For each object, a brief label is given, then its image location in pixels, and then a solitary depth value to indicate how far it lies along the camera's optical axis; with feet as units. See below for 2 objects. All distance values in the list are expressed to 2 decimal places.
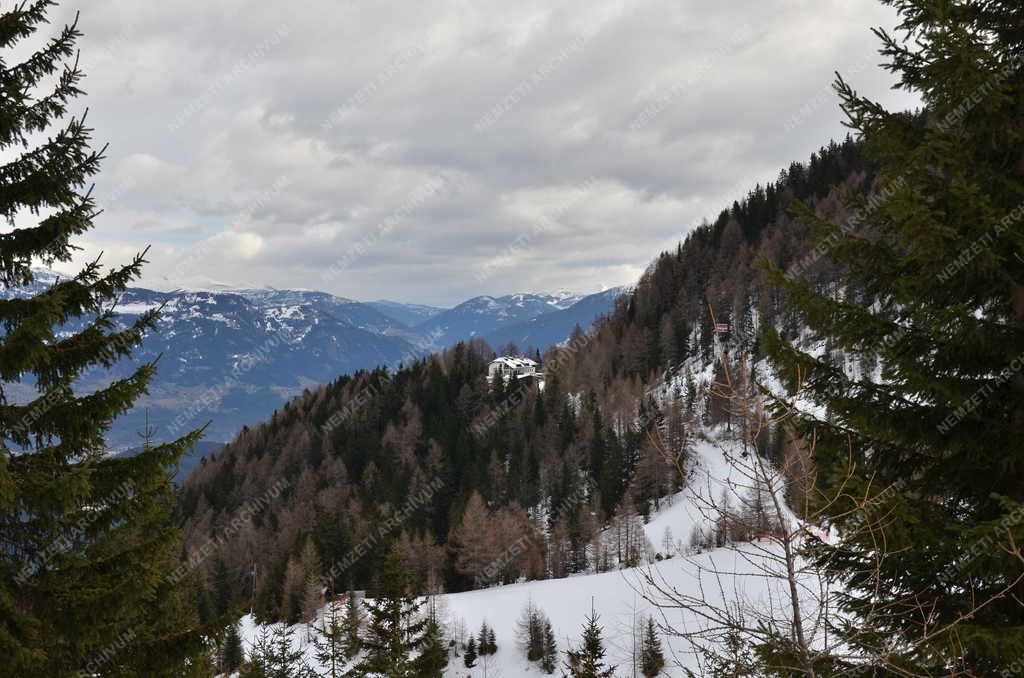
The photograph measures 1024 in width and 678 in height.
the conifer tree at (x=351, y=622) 102.06
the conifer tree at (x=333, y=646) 83.97
